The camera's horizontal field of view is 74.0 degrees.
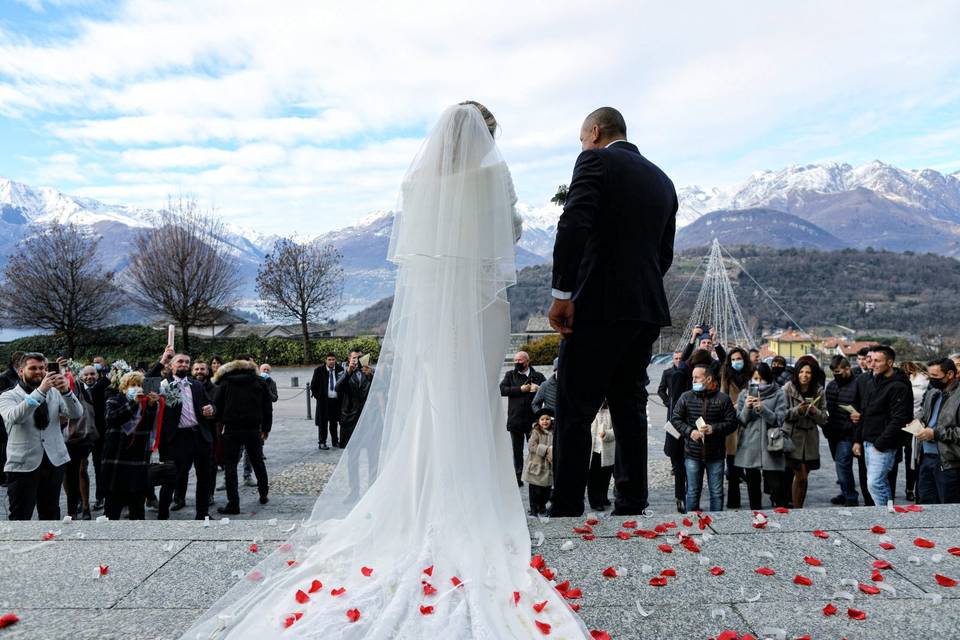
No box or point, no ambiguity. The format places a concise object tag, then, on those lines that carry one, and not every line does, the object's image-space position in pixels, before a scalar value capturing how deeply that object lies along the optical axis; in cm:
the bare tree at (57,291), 3844
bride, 276
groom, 372
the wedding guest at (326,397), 1432
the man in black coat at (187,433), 802
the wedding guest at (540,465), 775
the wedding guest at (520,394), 962
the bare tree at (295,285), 4316
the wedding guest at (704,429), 757
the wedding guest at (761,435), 803
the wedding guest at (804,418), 809
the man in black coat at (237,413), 899
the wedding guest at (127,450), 731
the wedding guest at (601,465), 815
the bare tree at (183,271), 3994
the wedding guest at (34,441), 626
